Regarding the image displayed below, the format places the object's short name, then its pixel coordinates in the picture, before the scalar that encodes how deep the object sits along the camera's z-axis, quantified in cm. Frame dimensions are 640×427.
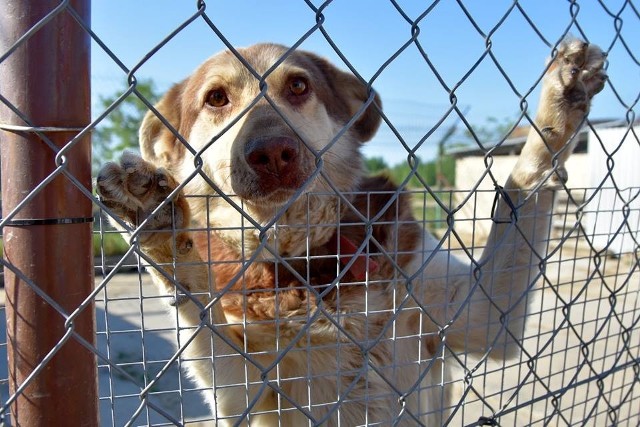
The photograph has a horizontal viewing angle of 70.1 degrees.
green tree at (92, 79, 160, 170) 887
